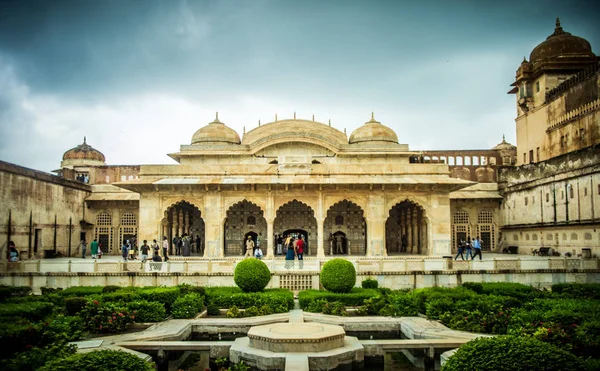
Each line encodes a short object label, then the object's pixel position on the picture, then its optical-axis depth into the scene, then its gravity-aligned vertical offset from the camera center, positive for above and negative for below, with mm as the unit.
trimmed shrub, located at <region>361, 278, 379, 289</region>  15375 -1652
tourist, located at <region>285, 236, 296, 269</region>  19122 -849
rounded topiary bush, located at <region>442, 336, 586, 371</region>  5598 -1437
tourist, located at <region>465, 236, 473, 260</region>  19961 -785
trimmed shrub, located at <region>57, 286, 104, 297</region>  13702 -1589
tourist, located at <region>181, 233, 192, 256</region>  23234 -690
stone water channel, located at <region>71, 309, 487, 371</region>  8250 -2004
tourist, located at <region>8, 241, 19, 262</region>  18656 -743
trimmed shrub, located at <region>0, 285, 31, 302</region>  12255 -1528
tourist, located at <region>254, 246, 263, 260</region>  20081 -953
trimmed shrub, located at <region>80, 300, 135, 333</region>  10492 -1745
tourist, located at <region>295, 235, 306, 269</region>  19500 -736
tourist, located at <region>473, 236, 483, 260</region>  19644 -745
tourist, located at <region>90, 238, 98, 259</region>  22125 -734
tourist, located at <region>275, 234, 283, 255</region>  25891 -700
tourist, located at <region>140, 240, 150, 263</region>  19584 -765
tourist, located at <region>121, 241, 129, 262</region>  20536 -832
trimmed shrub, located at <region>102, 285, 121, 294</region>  14065 -1568
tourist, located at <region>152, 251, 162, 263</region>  17416 -950
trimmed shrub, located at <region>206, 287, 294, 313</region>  12758 -1746
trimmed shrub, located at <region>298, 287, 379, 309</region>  13062 -1755
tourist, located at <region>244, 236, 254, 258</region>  20484 -703
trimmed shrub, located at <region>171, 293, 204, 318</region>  11909 -1766
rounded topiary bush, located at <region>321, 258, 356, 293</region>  14000 -1295
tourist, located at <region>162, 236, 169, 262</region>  19838 -616
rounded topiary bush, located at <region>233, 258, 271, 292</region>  13875 -1236
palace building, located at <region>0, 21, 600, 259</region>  22281 +1729
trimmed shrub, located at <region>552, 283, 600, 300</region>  13237 -1705
